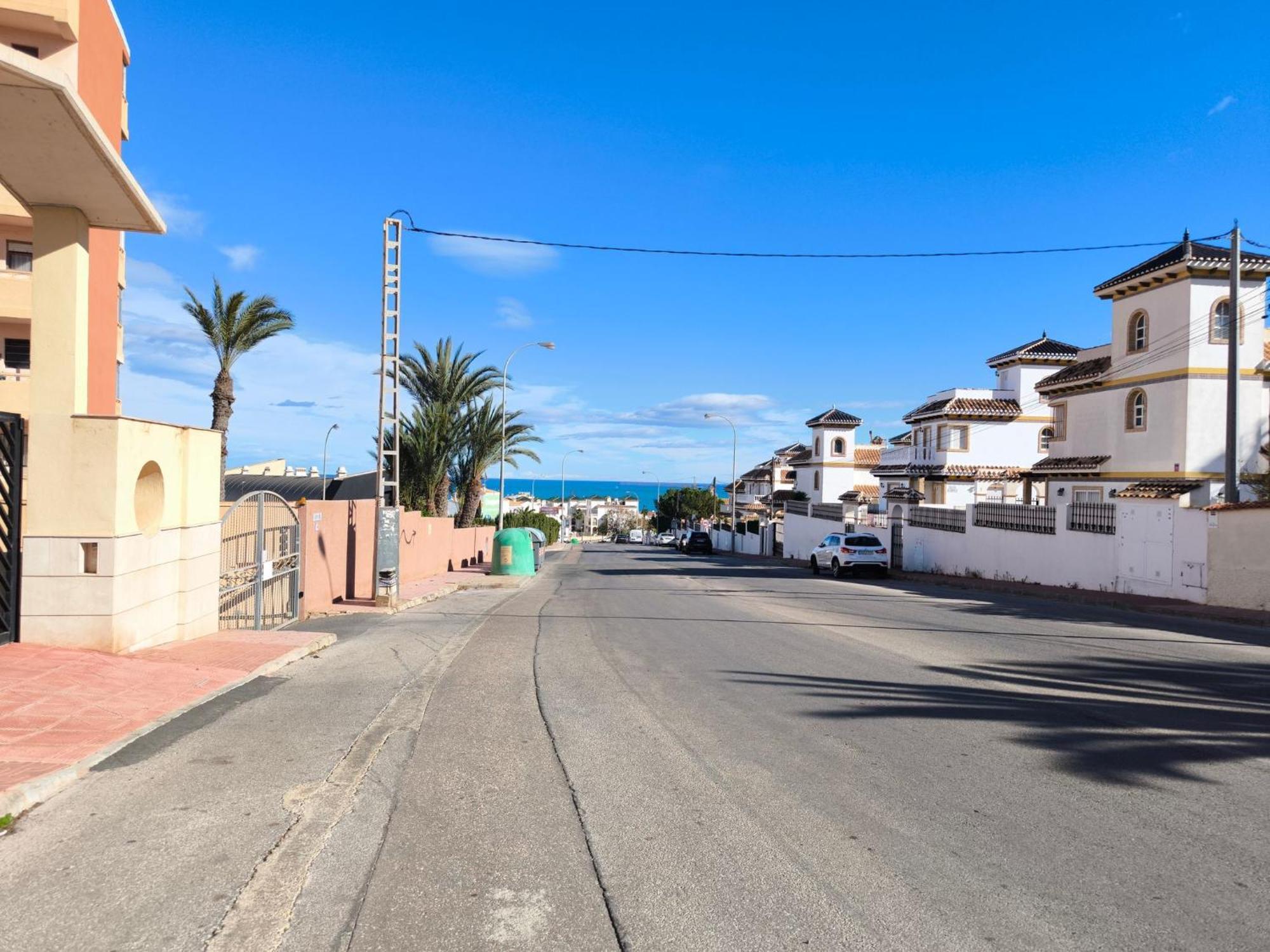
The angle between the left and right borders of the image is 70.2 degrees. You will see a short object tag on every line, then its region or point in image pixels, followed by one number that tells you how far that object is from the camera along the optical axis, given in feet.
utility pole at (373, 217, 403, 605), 59.41
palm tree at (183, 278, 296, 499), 96.53
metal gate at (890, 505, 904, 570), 123.03
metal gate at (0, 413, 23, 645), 28.37
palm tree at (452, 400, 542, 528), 126.72
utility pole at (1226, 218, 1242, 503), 69.21
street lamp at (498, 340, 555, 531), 125.90
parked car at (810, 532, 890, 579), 108.37
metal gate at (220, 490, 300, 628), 43.04
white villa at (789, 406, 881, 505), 230.68
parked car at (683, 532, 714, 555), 203.41
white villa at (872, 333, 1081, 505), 161.68
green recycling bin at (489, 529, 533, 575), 108.17
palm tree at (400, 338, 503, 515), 113.91
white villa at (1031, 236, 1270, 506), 94.94
